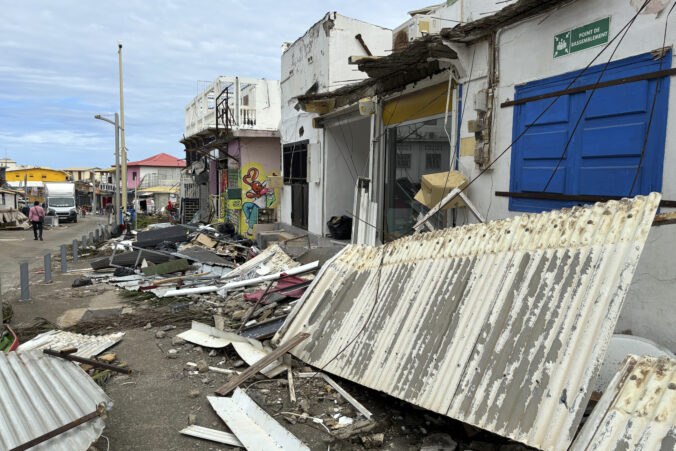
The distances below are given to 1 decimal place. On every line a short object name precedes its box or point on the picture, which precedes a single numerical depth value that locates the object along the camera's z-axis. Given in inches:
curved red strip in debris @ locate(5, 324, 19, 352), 229.5
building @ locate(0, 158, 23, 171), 3300.2
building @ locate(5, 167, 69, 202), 2532.0
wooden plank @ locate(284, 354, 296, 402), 187.4
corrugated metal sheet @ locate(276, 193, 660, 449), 123.5
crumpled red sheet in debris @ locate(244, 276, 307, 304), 322.7
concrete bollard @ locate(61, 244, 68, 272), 523.9
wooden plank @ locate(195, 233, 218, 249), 603.1
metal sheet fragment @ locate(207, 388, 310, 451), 152.8
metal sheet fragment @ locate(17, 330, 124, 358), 249.0
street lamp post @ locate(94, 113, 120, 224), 970.1
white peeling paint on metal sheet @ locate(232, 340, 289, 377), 207.0
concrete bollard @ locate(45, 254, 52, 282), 471.8
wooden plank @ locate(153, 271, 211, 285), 421.1
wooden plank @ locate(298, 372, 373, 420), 173.9
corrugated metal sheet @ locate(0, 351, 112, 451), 126.7
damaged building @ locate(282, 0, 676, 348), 189.2
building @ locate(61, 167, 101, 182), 3523.6
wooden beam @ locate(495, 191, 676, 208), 183.9
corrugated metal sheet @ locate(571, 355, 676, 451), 100.6
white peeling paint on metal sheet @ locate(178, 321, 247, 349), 244.8
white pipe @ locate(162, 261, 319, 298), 336.8
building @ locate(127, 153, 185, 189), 2444.6
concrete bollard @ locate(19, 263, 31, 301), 385.4
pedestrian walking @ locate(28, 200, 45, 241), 921.5
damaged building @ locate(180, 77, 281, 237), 813.9
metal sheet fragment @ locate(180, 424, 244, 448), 161.5
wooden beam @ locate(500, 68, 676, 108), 185.7
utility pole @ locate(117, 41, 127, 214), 1005.2
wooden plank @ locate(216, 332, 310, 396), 193.0
